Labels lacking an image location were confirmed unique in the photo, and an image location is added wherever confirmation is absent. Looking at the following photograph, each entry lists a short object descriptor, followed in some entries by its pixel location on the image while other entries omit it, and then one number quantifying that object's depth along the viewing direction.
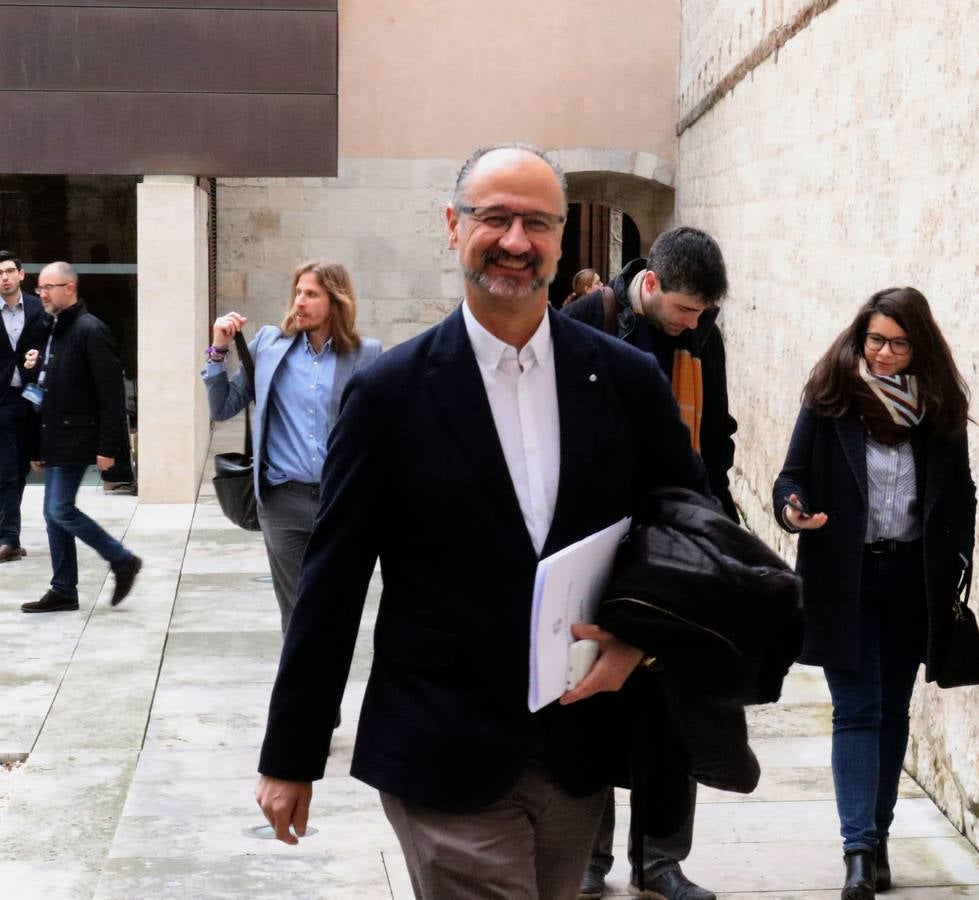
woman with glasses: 4.73
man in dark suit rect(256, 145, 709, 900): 2.72
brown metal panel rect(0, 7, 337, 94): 12.47
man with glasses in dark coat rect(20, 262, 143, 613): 8.88
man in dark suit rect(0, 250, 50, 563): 10.24
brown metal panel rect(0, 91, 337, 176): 12.50
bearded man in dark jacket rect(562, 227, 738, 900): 4.60
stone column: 12.69
